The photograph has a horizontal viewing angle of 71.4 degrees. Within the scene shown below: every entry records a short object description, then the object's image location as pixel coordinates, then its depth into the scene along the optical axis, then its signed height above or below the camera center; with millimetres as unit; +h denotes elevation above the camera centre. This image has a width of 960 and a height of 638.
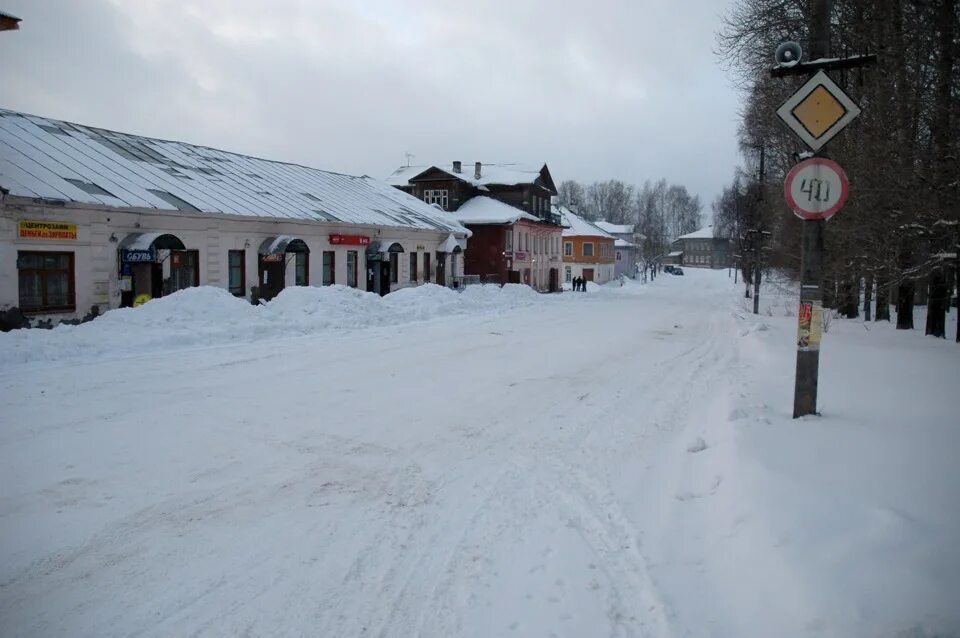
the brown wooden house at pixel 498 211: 46906 +5011
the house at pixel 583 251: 74125 +3151
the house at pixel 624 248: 93188 +4588
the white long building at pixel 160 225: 18156 +1672
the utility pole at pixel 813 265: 6801 +187
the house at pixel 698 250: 144250 +6925
